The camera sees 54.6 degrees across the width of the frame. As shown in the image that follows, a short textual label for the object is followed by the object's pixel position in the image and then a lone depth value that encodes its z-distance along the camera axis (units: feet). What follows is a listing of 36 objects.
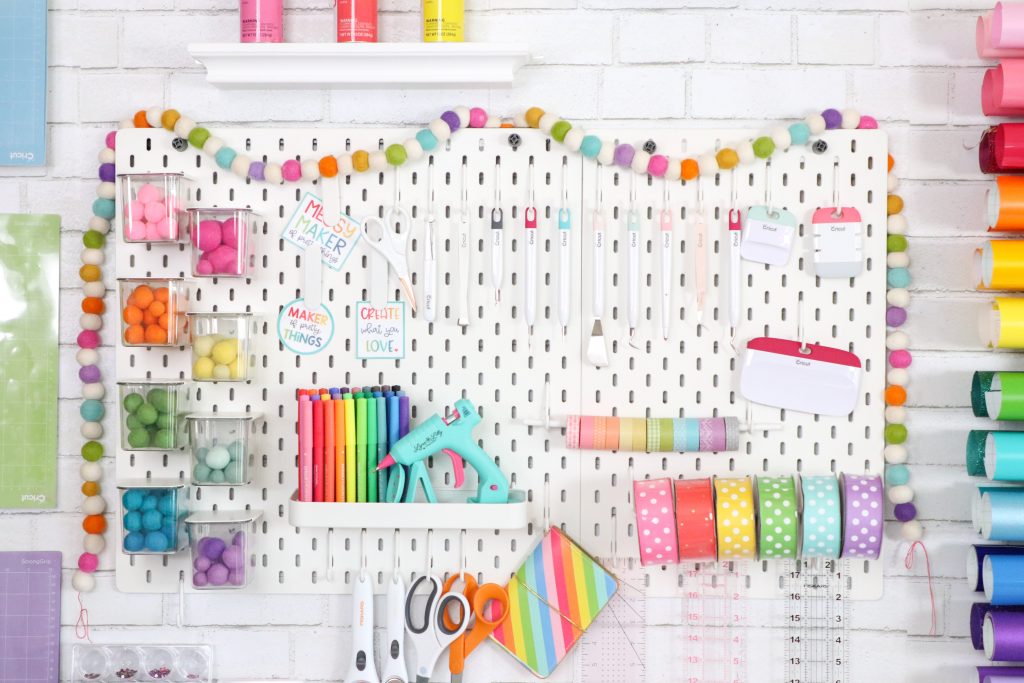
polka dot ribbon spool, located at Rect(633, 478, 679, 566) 4.88
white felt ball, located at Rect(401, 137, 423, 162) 5.11
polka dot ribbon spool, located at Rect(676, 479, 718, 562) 4.87
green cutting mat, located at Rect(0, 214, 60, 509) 5.35
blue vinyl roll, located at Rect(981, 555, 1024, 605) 4.83
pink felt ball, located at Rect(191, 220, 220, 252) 5.00
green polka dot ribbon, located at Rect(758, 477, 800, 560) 4.85
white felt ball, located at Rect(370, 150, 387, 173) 5.12
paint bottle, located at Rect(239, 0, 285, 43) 4.98
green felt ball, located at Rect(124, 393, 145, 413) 5.02
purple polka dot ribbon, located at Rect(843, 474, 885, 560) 4.85
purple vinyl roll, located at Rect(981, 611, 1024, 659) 4.83
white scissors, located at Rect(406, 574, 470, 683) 5.09
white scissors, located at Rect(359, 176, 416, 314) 5.19
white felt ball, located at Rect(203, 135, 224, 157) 5.18
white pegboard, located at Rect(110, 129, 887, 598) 5.15
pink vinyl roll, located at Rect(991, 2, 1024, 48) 4.80
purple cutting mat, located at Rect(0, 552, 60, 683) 5.34
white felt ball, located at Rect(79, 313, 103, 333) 5.28
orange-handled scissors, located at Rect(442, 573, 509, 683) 5.10
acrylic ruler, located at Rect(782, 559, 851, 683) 5.16
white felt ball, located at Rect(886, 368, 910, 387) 5.10
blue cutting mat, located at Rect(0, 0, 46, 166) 5.30
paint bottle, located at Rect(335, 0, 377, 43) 4.95
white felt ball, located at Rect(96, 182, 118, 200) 5.27
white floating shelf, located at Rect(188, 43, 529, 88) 4.87
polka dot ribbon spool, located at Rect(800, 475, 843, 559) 4.84
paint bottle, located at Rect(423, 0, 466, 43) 4.94
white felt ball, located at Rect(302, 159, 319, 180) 5.17
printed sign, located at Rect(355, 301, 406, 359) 5.23
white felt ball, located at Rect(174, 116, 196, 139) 5.19
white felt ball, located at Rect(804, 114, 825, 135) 5.07
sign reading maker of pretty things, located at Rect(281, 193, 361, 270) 5.25
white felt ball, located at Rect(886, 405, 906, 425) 5.07
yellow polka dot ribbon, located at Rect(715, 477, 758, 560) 4.85
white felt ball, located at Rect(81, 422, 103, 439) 5.28
